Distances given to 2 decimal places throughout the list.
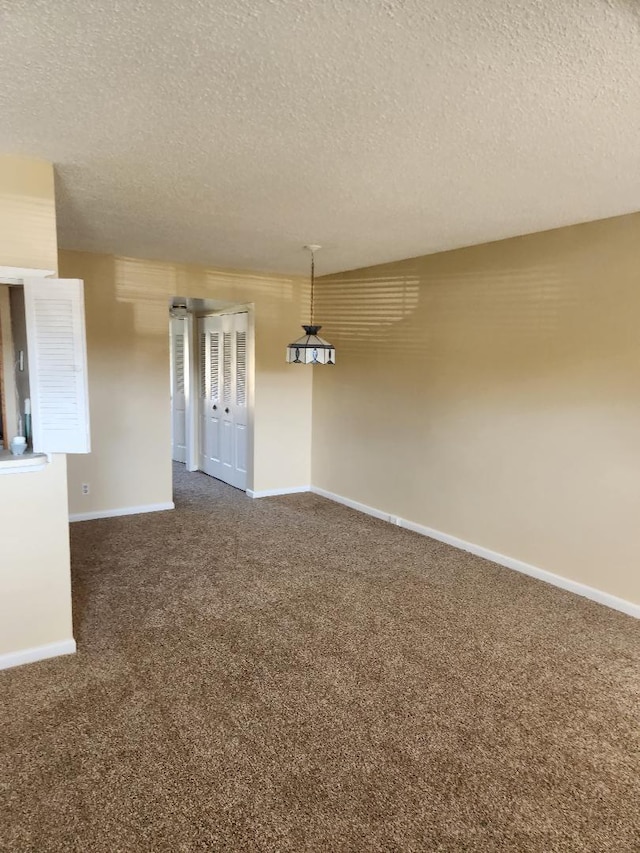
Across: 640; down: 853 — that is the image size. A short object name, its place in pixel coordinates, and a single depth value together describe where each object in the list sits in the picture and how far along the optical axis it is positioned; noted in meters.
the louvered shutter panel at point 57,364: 2.61
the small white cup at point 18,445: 2.71
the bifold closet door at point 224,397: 6.27
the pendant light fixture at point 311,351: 4.11
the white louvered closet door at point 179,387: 7.53
